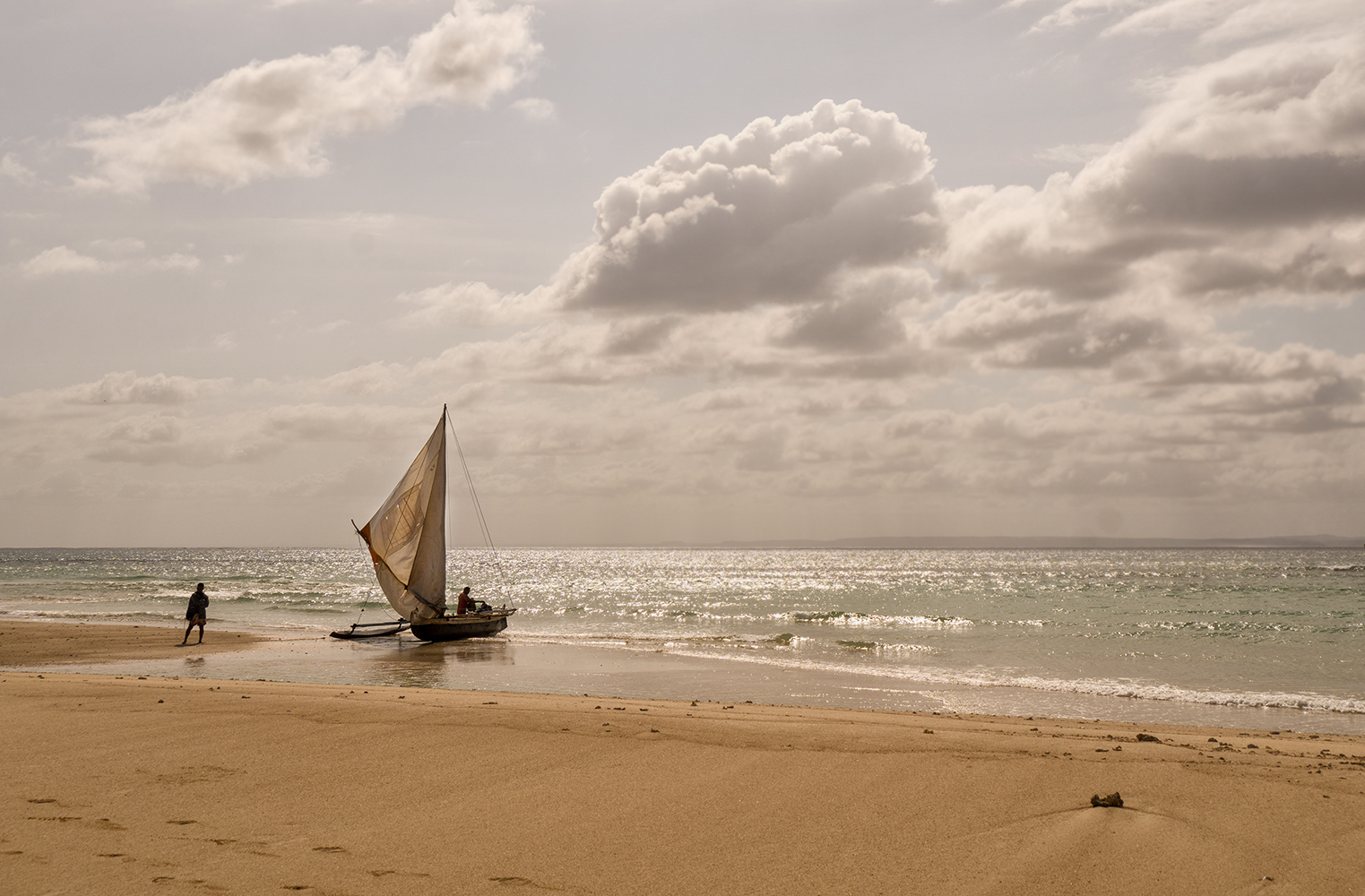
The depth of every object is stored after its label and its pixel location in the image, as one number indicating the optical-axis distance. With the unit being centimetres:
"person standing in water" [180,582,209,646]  2736
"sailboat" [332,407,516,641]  2973
